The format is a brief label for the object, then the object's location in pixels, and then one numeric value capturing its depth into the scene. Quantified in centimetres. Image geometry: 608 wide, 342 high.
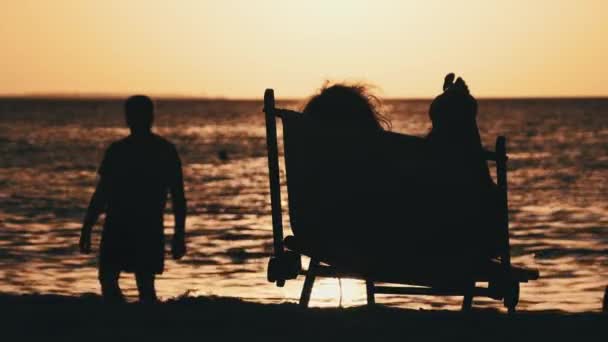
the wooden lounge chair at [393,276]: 1279
